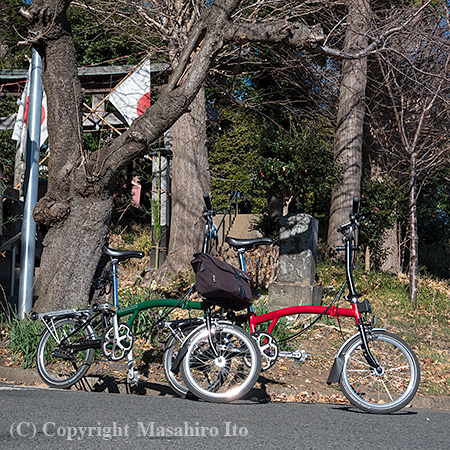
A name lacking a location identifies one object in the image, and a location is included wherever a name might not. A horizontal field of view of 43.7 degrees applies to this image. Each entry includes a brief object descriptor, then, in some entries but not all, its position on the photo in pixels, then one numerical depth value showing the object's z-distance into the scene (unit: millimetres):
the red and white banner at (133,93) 12633
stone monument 8867
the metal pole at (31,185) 7387
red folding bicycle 4820
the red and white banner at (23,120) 8416
